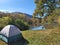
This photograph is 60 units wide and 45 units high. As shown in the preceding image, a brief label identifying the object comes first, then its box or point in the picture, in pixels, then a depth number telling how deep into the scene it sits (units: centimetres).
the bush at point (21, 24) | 1029
